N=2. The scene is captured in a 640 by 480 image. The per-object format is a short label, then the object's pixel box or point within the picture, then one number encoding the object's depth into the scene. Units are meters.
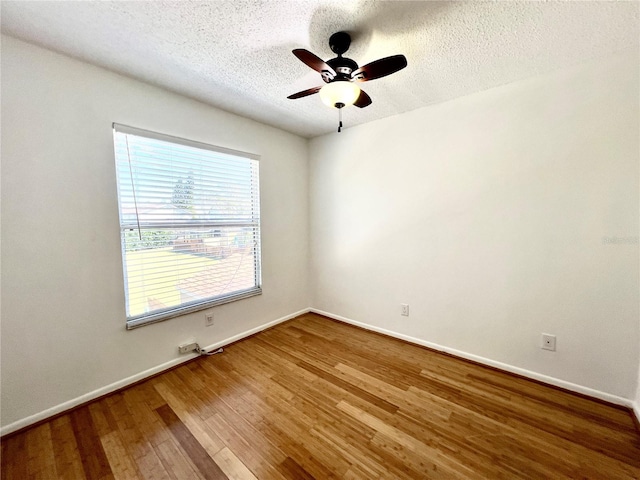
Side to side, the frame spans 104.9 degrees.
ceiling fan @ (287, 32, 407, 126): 1.38
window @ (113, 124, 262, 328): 1.99
